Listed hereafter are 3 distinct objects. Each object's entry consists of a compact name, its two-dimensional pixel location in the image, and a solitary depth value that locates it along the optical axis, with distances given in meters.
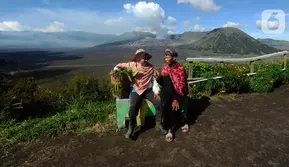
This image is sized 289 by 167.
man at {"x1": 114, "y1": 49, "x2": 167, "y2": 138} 3.92
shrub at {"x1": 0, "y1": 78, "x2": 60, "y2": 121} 4.65
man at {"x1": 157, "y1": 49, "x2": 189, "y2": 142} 3.85
